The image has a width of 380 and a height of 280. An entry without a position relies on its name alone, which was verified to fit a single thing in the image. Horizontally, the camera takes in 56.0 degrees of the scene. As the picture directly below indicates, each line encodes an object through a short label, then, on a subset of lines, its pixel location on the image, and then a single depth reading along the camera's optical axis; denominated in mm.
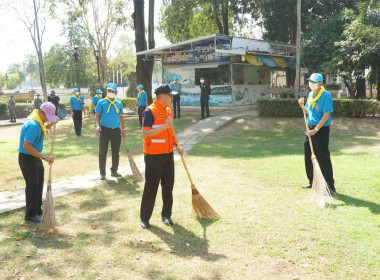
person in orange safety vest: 4664
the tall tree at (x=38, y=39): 30172
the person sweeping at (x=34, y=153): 4879
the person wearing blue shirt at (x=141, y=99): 15734
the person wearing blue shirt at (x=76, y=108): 14844
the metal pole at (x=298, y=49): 17875
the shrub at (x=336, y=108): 15438
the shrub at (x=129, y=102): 26656
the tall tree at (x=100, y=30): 36062
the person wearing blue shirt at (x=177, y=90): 18069
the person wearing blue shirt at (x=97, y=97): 13019
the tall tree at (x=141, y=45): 20609
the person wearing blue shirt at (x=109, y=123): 7583
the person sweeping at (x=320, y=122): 6000
